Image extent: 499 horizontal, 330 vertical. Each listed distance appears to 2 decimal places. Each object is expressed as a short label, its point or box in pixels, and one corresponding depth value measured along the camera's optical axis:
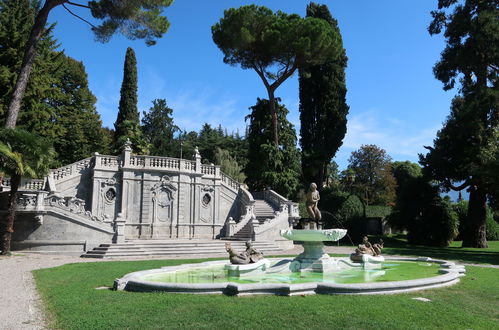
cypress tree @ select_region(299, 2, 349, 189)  35.19
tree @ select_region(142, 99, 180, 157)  52.47
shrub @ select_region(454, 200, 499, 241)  37.63
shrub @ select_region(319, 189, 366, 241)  31.28
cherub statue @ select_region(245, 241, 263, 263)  11.99
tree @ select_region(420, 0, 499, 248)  24.52
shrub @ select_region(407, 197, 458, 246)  30.22
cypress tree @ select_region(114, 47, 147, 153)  41.88
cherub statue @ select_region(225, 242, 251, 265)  11.65
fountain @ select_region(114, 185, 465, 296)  8.40
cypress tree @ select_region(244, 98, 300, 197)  32.22
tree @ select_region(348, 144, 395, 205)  51.72
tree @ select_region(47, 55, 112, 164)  34.25
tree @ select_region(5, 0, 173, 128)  22.00
